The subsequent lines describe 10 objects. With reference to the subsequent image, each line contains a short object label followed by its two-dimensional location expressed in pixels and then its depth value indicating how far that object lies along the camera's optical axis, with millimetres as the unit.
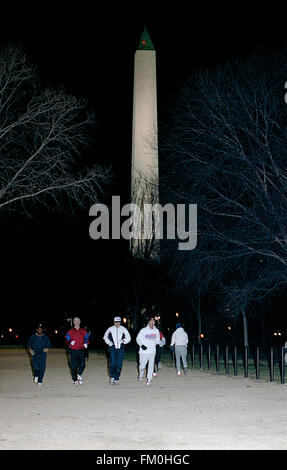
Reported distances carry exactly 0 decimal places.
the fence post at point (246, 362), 19953
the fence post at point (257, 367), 19303
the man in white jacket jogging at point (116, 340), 17719
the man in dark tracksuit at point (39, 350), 17906
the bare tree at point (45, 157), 21391
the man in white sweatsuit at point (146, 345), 18375
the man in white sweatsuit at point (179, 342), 20906
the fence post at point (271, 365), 18516
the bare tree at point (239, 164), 22031
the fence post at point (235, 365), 20734
